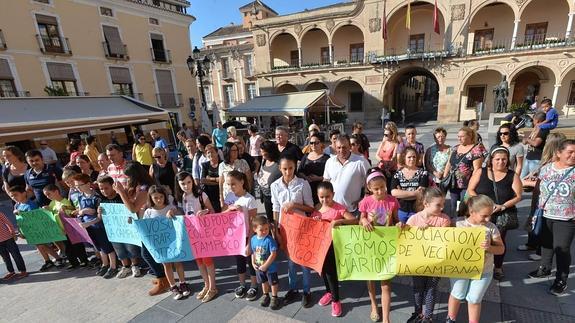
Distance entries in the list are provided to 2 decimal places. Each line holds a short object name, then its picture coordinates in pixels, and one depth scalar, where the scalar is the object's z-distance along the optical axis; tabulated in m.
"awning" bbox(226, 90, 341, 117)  14.14
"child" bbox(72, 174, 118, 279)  3.58
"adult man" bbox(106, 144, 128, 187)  4.11
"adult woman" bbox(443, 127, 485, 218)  3.45
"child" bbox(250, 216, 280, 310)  2.81
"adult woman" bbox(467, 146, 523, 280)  2.79
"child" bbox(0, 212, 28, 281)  3.78
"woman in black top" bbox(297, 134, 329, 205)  3.71
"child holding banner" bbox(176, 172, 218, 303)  3.18
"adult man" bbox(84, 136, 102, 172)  6.30
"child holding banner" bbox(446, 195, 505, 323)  2.21
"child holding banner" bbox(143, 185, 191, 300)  3.12
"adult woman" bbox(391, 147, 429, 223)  2.94
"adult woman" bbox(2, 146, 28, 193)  4.32
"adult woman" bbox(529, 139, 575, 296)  2.65
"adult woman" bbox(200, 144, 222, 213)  4.03
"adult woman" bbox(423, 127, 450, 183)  3.89
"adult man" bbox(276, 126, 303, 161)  4.14
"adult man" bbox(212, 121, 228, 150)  8.74
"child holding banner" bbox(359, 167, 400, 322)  2.55
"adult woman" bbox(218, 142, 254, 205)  3.74
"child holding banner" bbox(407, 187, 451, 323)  2.39
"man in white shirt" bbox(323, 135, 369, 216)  3.16
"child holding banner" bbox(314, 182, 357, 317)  2.66
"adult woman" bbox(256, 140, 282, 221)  3.56
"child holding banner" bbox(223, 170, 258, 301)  3.02
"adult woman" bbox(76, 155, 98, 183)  4.59
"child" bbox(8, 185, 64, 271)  3.90
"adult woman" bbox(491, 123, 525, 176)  3.80
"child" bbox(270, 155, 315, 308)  2.90
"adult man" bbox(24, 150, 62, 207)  4.11
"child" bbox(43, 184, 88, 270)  3.77
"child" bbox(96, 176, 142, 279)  3.52
